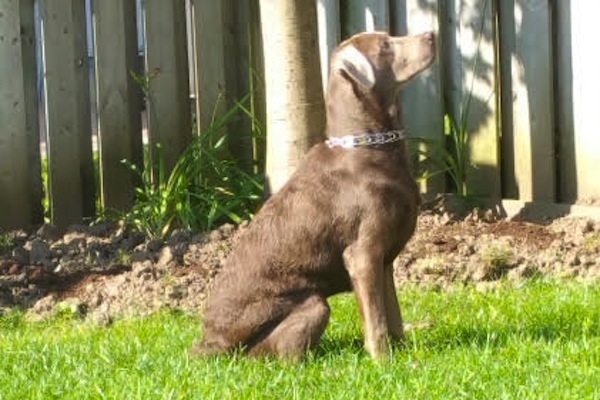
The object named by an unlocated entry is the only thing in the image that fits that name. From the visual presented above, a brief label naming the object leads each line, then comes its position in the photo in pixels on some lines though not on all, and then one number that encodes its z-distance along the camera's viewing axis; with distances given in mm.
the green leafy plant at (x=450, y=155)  16955
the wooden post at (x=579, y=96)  16003
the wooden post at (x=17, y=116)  16940
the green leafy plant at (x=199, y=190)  16623
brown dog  11084
